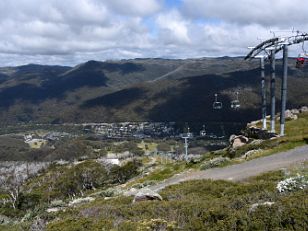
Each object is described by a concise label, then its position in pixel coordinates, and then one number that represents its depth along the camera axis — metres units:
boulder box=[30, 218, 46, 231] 12.96
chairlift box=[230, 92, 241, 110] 45.02
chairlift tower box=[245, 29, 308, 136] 38.19
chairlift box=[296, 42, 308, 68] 35.44
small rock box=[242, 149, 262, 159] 35.20
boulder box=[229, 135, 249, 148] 46.36
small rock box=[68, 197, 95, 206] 25.90
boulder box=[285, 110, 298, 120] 62.83
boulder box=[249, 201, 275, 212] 11.22
